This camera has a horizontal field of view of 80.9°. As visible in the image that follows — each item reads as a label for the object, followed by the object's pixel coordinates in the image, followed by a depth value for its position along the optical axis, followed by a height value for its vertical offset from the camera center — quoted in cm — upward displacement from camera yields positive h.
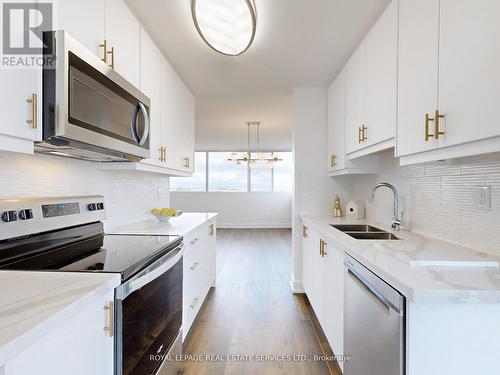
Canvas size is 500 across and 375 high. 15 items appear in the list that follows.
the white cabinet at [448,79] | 99 +44
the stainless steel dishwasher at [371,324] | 101 -56
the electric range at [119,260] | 108 -30
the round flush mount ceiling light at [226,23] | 148 +88
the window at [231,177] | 862 +31
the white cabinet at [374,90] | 172 +68
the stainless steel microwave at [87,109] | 105 +34
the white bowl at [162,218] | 244 -26
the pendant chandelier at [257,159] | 612 +59
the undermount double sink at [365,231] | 208 -34
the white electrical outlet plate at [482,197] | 135 -4
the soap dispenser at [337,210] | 308 -23
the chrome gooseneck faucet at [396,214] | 207 -18
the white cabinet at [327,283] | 174 -69
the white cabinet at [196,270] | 202 -69
